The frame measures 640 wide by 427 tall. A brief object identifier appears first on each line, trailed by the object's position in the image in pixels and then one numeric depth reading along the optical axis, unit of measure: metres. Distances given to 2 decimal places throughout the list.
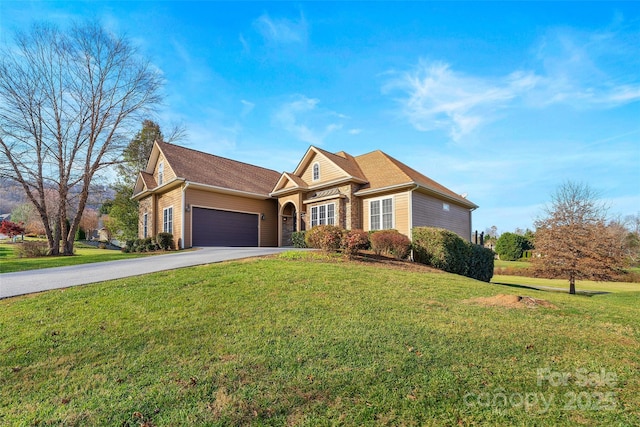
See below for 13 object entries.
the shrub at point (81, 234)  37.87
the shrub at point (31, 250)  16.99
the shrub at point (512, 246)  32.06
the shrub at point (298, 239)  17.31
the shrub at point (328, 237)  11.05
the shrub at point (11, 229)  32.78
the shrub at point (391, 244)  12.30
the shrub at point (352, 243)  10.49
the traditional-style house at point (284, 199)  16.06
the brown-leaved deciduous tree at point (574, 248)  12.86
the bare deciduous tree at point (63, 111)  18.25
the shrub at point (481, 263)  13.33
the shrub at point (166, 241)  17.14
